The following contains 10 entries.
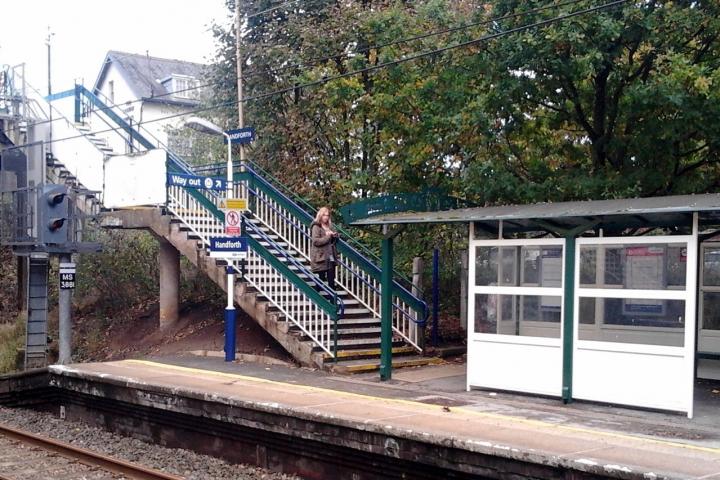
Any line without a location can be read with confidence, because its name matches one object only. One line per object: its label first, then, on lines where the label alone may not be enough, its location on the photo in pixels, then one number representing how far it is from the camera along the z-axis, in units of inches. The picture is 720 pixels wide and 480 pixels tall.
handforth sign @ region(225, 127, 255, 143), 587.0
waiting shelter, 365.7
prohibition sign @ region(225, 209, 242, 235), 559.2
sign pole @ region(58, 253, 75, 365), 646.5
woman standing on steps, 549.3
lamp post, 555.4
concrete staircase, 534.0
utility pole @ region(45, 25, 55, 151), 848.7
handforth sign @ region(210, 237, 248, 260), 548.7
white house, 1753.2
